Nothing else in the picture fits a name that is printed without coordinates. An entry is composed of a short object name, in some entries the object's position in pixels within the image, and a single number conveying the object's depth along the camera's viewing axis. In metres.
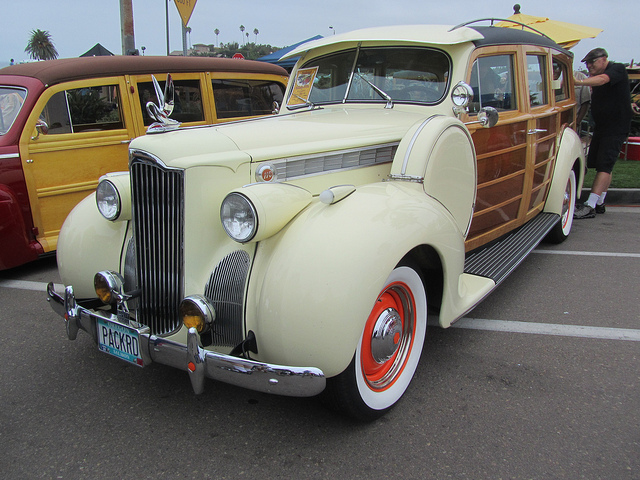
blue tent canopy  11.03
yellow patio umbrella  7.05
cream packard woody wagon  1.90
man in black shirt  5.57
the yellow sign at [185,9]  7.41
